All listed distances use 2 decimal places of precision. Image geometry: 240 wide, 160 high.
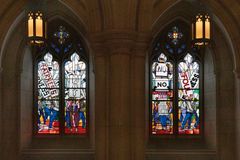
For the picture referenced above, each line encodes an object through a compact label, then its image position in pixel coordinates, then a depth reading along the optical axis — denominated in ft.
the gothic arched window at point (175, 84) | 52.01
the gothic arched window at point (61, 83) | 51.75
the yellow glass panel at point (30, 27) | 34.78
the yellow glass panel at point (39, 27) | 34.73
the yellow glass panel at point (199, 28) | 34.95
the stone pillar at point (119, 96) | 34.01
